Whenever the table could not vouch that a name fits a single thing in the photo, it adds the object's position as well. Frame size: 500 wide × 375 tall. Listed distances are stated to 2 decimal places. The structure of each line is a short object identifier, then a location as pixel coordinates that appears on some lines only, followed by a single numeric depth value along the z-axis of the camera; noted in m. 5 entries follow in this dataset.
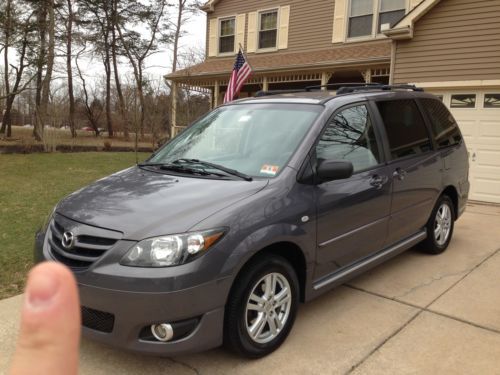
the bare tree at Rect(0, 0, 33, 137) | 17.36
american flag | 10.24
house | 8.82
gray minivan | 2.65
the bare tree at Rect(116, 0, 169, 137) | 29.77
